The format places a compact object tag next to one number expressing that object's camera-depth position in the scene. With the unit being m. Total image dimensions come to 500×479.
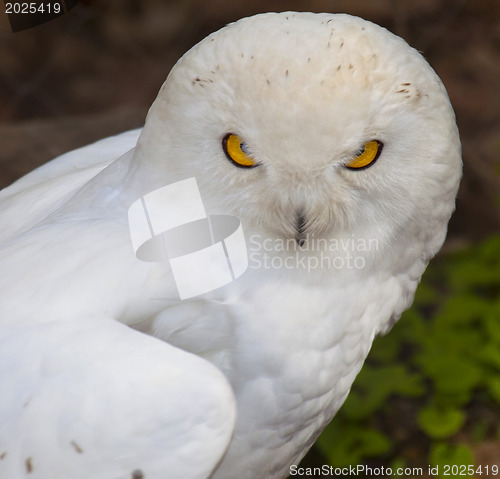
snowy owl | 2.43
